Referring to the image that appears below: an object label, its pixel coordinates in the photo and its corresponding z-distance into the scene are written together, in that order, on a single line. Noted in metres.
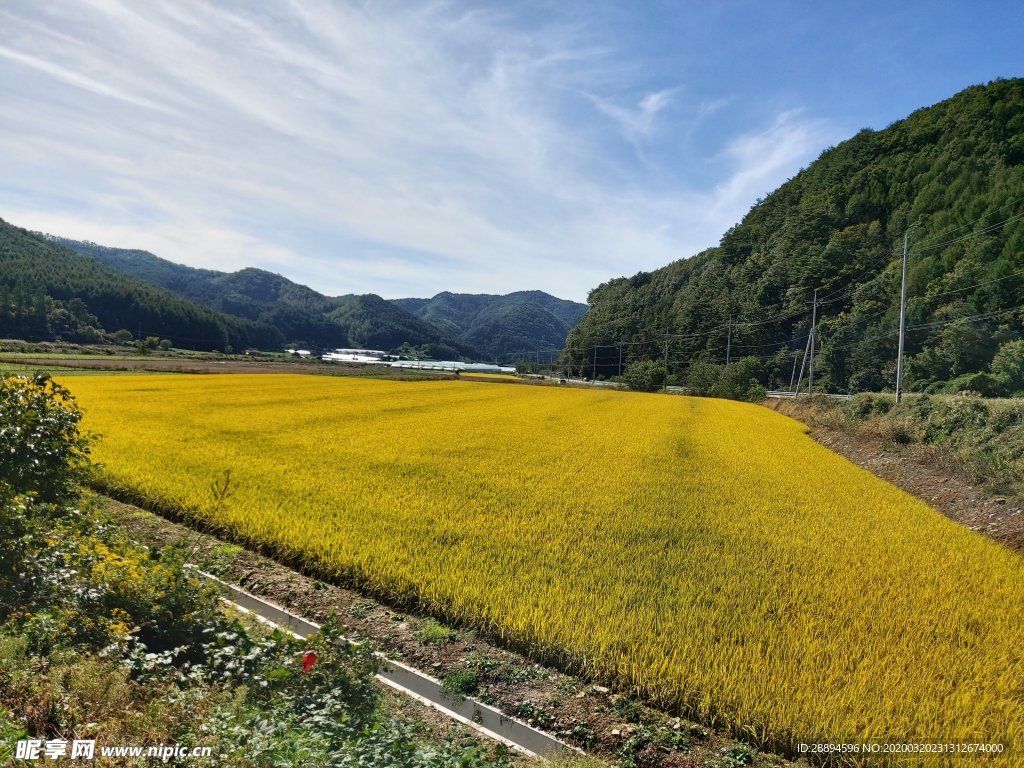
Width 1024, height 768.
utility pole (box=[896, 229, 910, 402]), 24.89
